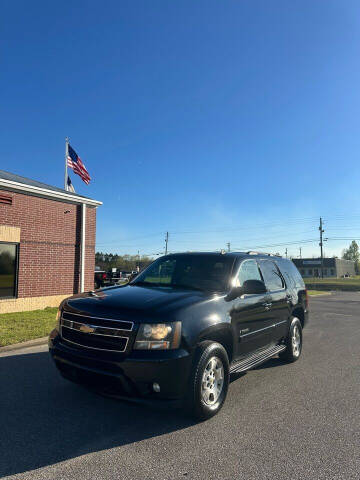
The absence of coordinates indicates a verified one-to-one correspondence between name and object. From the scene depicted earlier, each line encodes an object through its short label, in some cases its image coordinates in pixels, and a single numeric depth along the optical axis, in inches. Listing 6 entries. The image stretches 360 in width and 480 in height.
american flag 738.2
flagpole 747.4
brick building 446.9
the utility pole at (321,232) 2680.1
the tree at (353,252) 5772.6
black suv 126.7
